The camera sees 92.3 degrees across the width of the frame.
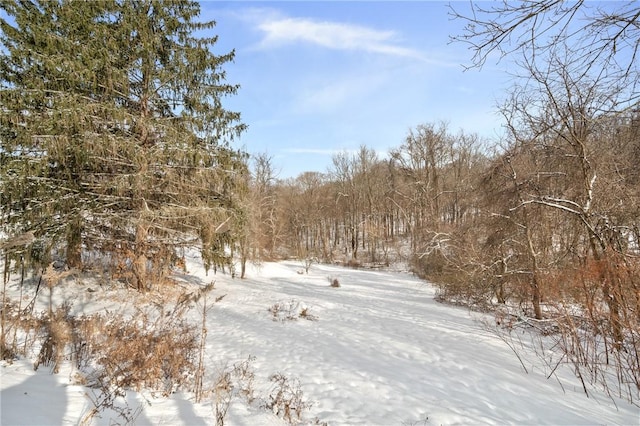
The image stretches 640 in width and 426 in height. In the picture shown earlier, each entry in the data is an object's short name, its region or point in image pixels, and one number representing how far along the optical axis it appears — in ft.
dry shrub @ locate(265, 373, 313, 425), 12.09
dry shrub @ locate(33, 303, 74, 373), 12.78
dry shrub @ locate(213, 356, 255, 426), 11.76
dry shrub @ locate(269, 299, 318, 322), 30.30
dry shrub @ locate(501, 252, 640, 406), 12.69
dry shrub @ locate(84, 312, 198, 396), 12.42
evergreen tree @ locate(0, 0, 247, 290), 27.53
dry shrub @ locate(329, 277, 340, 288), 52.95
